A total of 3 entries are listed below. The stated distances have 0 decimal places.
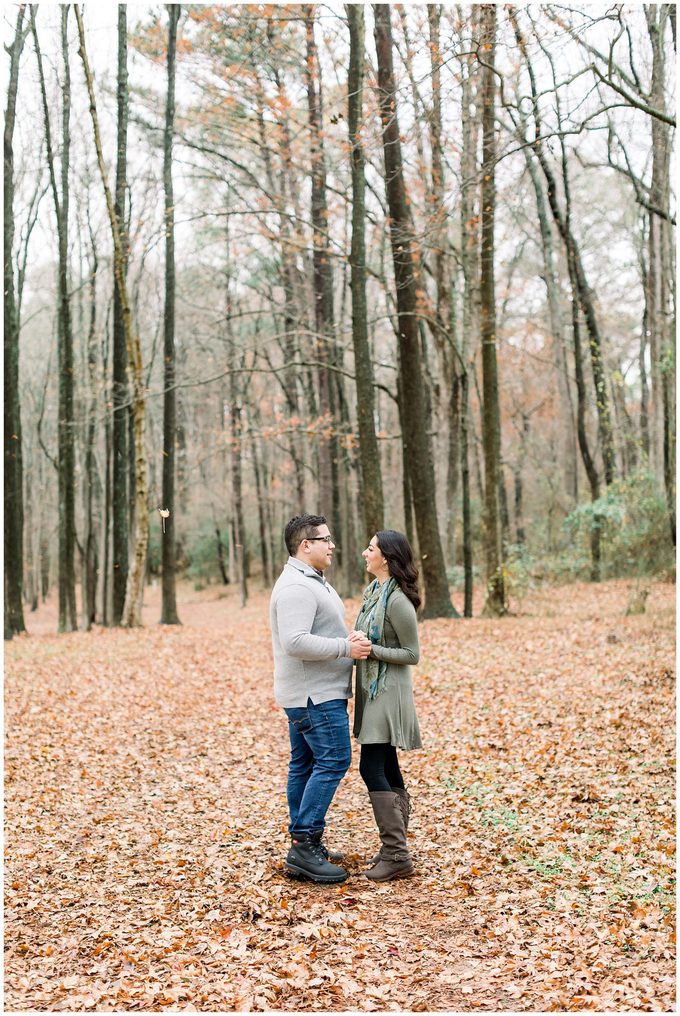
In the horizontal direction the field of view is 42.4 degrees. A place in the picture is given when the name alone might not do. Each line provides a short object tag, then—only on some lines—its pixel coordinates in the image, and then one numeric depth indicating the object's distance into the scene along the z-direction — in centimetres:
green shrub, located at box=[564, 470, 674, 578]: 1858
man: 496
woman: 506
